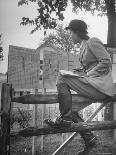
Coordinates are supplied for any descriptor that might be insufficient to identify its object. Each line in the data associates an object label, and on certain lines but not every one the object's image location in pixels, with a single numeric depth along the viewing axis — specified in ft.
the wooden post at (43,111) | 25.25
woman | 12.71
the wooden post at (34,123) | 24.17
